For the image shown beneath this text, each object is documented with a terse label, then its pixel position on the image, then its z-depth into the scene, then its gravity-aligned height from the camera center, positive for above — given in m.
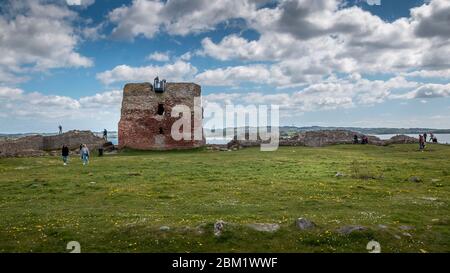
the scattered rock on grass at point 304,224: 12.18 -2.78
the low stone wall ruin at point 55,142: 49.12 -0.94
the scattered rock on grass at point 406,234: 11.67 -2.97
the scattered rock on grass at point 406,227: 12.41 -2.95
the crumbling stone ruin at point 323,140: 54.59 -1.01
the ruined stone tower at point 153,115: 50.31 +2.37
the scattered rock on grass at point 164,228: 12.09 -2.84
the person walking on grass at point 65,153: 34.22 -1.58
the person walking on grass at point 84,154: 33.78 -1.66
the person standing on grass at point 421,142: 44.21 -1.16
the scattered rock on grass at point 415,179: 22.70 -2.67
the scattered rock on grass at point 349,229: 11.76 -2.85
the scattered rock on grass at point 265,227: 12.08 -2.85
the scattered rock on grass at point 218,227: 11.72 -2.78
